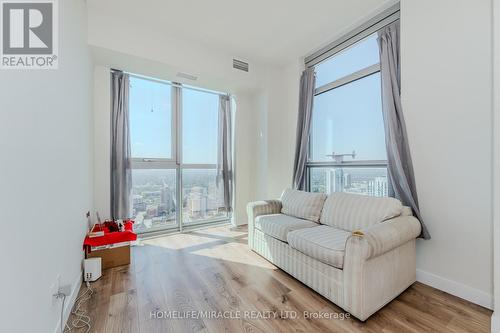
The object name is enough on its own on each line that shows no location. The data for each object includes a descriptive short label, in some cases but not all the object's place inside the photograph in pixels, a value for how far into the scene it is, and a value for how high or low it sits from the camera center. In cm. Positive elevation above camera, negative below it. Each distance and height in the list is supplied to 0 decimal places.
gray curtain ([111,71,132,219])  296 +25
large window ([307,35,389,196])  250 +53
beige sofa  151 -70
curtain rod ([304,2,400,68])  231 +169
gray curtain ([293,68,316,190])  326 +63
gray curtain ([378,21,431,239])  206 +42
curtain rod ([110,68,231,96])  313 +139
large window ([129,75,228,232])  328 +18
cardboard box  224 -99
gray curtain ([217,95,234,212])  392 +25
